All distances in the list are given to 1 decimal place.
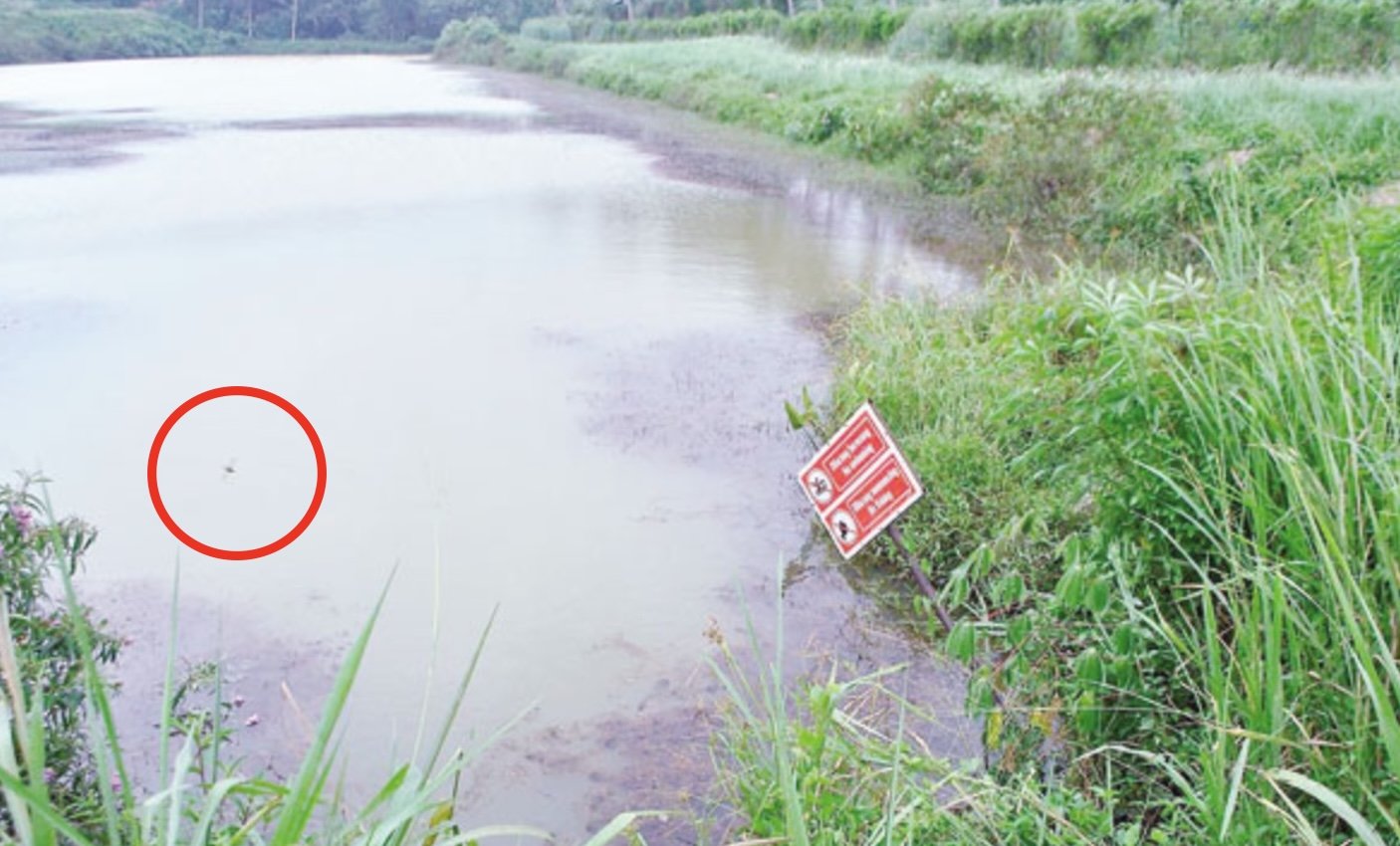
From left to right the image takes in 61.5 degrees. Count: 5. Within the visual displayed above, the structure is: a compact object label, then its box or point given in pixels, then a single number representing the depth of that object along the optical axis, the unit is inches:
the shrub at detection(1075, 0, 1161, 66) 480.6
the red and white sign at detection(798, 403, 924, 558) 101.0
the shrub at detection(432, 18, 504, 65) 1268.5
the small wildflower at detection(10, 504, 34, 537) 80.8
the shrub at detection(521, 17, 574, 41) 1376.7
